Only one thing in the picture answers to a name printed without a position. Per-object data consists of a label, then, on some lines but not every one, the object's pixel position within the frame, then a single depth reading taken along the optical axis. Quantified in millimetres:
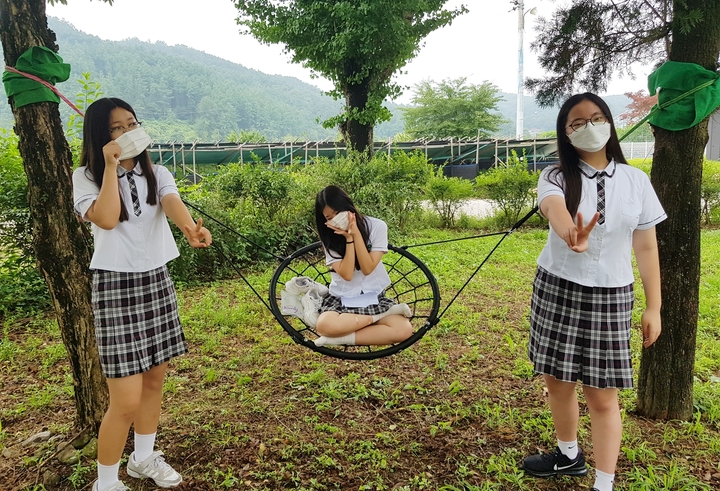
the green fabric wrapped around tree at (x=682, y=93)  1765
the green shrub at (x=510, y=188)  7433
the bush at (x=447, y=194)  7727
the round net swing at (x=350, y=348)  2020
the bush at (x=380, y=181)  6516
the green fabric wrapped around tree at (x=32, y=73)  1723
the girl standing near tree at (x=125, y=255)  1553
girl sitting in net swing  2174
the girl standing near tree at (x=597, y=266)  1497
